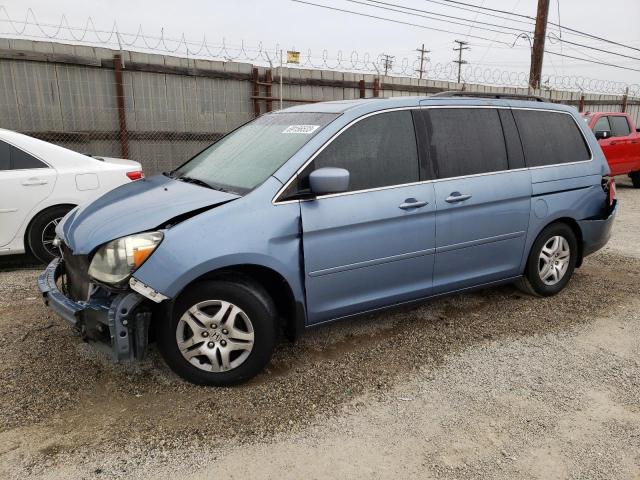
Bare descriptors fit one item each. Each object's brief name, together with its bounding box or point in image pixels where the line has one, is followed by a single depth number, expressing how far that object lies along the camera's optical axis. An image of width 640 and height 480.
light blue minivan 2.86
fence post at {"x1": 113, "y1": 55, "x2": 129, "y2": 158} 9.11
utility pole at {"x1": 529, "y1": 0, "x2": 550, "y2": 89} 15.05
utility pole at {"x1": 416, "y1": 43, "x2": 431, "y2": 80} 56.09
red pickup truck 11.32
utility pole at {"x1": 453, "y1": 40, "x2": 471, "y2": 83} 49.81
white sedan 5.19
